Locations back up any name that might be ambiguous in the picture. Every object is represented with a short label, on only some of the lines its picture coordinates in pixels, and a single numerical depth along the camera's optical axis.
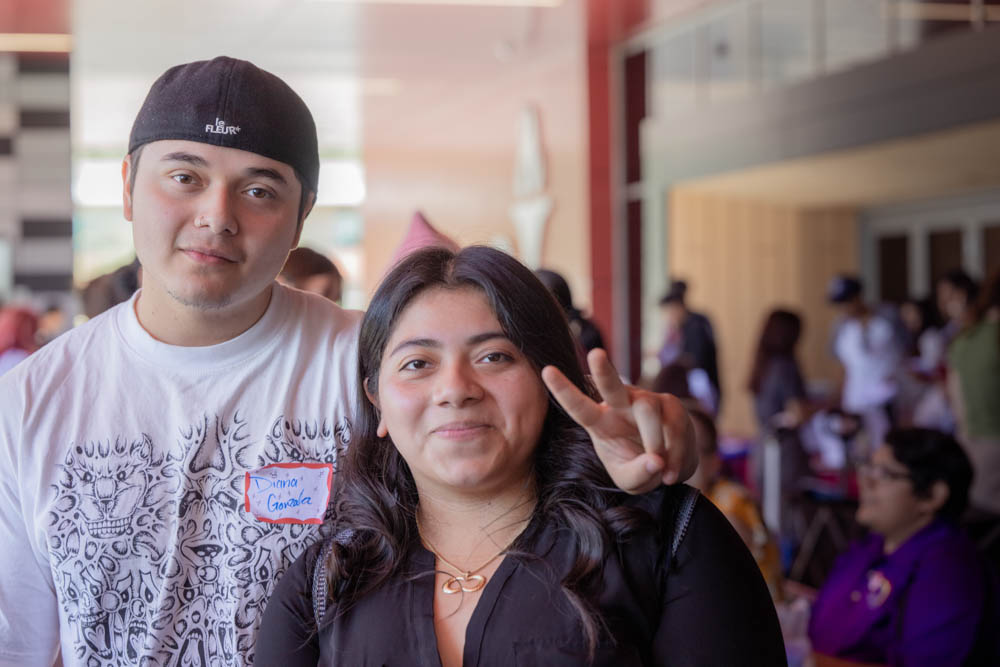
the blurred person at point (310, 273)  2.73
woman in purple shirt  2.64
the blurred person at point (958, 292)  6.20
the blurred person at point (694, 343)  7.47
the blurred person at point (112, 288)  2.45
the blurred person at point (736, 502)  2.83
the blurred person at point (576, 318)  2.10
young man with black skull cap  1.39
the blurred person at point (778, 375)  6.05
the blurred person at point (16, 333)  4.25
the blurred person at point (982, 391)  4.60
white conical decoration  8.95
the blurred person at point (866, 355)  7.28
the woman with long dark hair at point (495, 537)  1.19
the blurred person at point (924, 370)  6.26
